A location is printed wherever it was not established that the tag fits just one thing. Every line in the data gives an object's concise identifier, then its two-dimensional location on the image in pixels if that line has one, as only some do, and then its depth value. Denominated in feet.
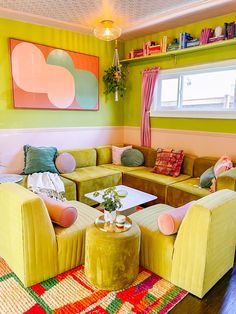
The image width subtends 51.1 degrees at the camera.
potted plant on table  6.20
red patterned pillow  11.96
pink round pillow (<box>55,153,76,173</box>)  11.89
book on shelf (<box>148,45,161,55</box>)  13.11
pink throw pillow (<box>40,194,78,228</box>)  6.34
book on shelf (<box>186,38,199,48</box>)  11.59
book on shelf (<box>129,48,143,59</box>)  14.12
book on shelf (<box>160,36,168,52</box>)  12.66
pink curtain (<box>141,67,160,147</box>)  13.96
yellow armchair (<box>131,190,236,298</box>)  5.55
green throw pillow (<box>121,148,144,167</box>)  13.71
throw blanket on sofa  9.52
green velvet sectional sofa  10.00
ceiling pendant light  9.55
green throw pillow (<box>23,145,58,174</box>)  11.25
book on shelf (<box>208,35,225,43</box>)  10.68
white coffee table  8.54
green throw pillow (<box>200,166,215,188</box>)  9.86
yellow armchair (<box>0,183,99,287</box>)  5.76
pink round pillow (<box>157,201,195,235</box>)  6.04
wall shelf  10.62
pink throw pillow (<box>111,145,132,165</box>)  14.25
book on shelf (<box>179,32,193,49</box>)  11.82
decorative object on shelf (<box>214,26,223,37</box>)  10.75
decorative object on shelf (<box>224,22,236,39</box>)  10.26
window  11.35
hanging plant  14.35
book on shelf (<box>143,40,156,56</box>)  13.46
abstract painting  11.51
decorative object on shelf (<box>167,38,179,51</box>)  12.37
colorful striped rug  5.48
